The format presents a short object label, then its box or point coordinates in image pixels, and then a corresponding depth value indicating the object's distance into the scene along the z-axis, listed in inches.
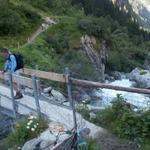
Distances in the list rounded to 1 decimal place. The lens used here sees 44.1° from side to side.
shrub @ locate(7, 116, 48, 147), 144.2
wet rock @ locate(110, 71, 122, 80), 929.8
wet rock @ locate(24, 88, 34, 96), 224.8
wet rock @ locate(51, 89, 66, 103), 262.8
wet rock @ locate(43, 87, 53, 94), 281.8
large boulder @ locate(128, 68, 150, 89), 751.6
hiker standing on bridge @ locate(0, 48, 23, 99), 198.1
